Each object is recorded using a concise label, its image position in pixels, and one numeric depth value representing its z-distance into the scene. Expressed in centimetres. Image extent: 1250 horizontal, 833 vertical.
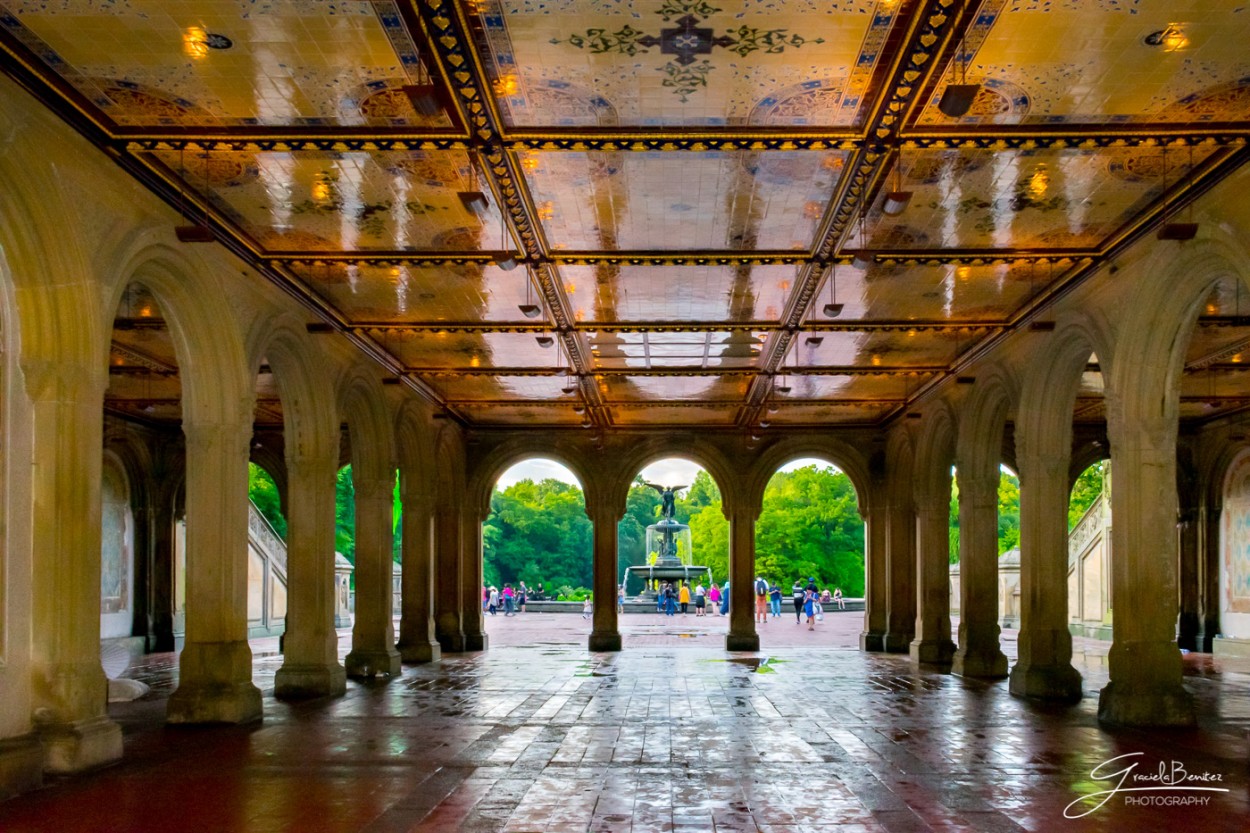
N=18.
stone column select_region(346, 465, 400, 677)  2105
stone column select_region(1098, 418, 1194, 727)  1390
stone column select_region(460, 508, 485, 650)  2847
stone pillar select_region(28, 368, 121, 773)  1038
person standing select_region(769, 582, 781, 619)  4406
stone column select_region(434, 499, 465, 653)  2797
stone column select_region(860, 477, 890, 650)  2825
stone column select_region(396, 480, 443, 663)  2481
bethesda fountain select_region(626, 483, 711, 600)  4456
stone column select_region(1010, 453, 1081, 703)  1731
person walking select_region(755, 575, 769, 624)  3991
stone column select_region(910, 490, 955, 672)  2431
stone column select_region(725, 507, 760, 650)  2789
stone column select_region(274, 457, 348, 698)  1731
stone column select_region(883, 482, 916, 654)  2773
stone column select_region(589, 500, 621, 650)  2777
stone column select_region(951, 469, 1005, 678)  2075
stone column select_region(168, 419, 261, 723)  1405
